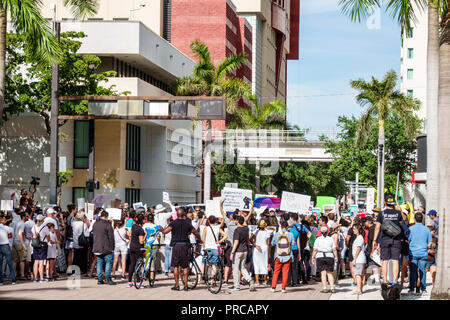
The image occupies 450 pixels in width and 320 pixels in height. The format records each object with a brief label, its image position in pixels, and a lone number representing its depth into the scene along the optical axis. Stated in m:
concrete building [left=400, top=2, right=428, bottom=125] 99.88
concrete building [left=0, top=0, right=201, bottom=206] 42.03
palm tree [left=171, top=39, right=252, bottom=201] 45.09
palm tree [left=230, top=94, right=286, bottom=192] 57.41
